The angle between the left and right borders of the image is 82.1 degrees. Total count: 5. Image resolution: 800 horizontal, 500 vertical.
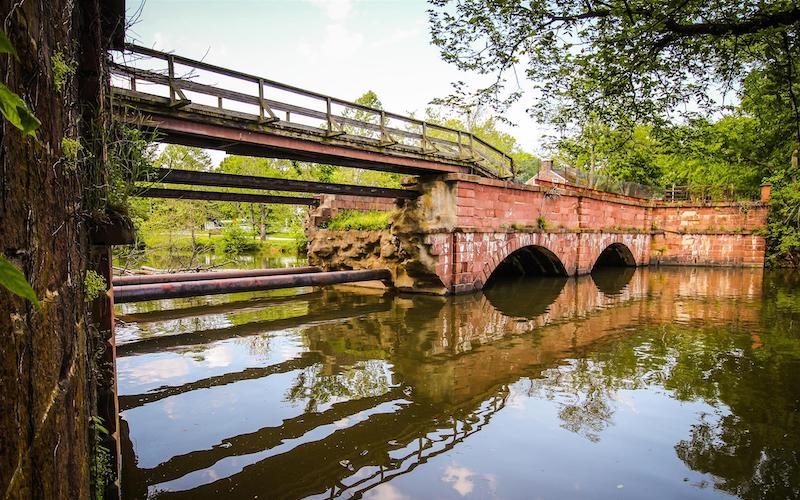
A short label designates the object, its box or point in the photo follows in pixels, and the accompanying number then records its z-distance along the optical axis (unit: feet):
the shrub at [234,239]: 92.79
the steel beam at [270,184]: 24.17
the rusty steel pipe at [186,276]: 28.08
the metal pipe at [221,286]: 23.40
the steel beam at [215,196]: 27.13
